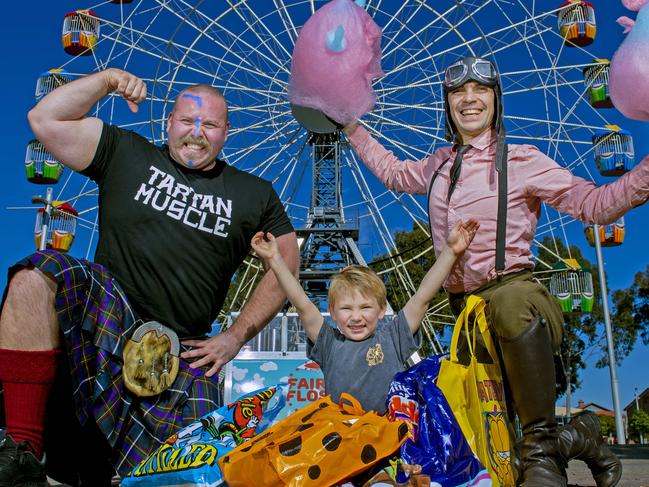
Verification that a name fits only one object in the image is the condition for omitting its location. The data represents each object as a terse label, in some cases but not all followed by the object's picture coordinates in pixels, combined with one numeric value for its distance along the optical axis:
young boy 2.63
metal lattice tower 17.75
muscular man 2.24
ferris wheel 16.47
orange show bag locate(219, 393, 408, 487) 2.00
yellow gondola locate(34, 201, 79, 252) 18.06
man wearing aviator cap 2.32
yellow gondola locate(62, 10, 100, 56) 17.09
